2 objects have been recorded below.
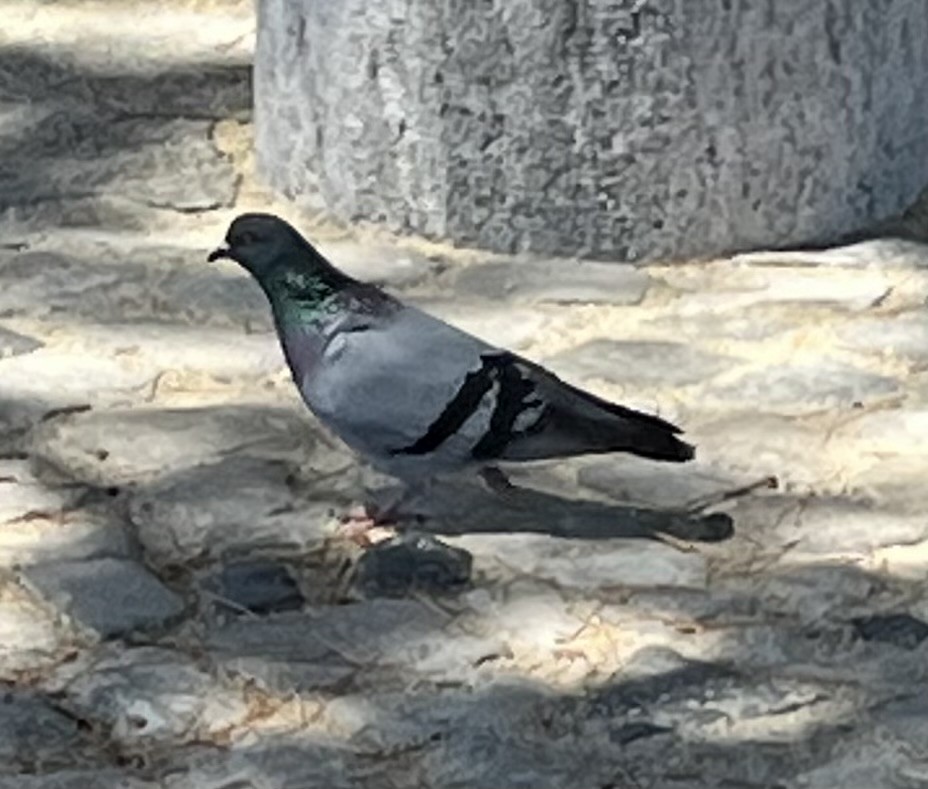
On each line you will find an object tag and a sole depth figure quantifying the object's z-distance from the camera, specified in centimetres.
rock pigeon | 373
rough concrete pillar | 497
